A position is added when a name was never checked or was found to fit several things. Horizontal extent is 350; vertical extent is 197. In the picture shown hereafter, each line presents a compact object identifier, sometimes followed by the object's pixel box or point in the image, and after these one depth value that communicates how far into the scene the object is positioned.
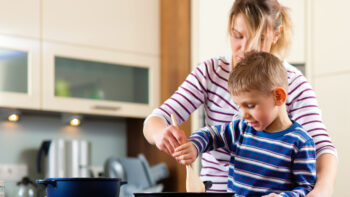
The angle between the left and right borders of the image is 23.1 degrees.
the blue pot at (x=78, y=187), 2.03
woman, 2.46
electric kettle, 4.81
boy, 2.11
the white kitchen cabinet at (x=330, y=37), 4.23
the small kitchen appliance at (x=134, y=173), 4.72
